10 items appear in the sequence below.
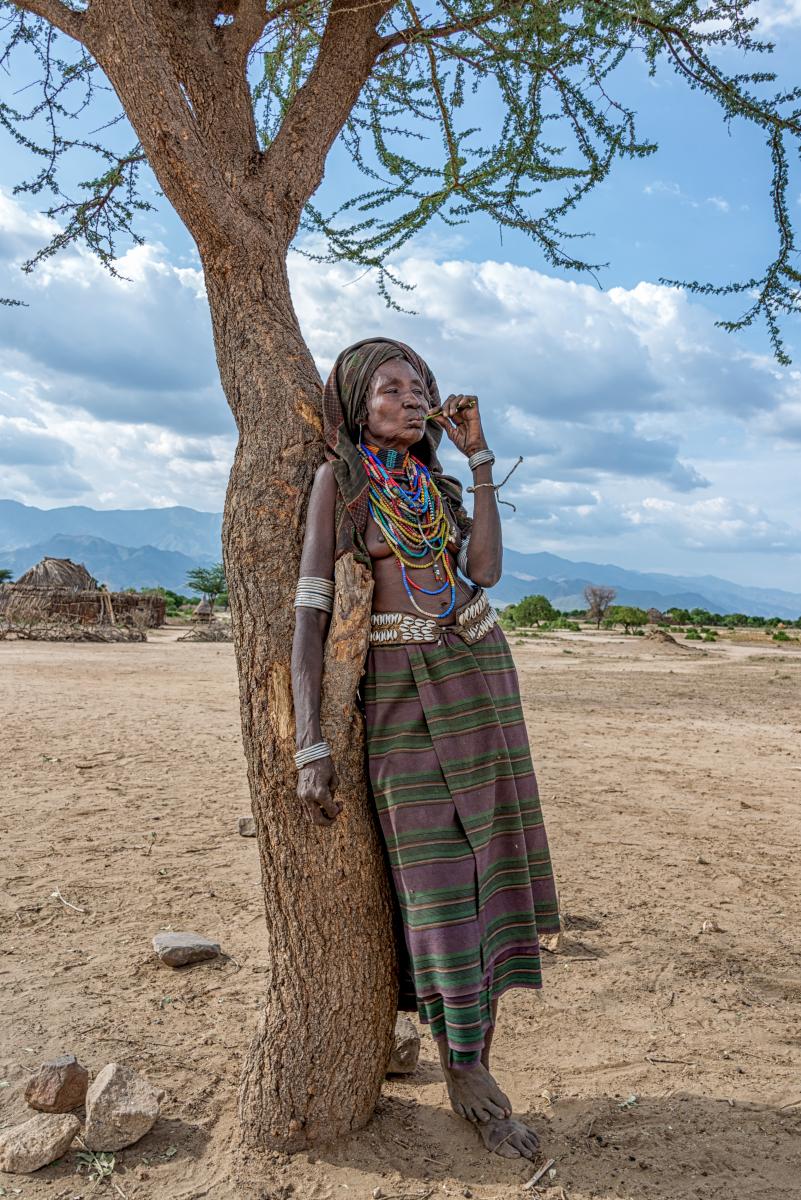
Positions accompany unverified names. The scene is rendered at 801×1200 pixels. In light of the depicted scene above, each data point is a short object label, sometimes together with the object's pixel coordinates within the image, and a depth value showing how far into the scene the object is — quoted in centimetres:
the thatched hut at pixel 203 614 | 2644
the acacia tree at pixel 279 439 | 269
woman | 258
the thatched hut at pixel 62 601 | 2309
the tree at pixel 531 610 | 3578
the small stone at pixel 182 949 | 384
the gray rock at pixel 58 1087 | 275
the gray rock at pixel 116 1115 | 263
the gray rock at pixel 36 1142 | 254
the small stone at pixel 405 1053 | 309
